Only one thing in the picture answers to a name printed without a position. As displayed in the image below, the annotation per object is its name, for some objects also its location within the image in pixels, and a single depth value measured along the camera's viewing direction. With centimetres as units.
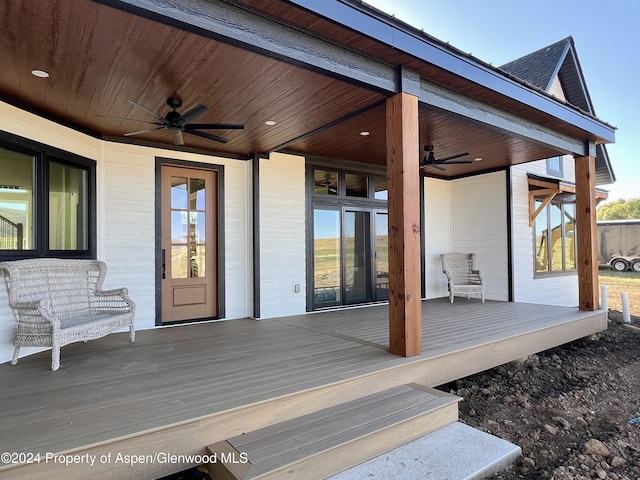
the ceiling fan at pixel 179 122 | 346
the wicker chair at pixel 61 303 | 295
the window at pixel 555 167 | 795
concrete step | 211
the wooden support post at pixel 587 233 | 553
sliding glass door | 600
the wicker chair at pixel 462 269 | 704
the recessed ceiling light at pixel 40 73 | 292
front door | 493
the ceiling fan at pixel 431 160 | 550
